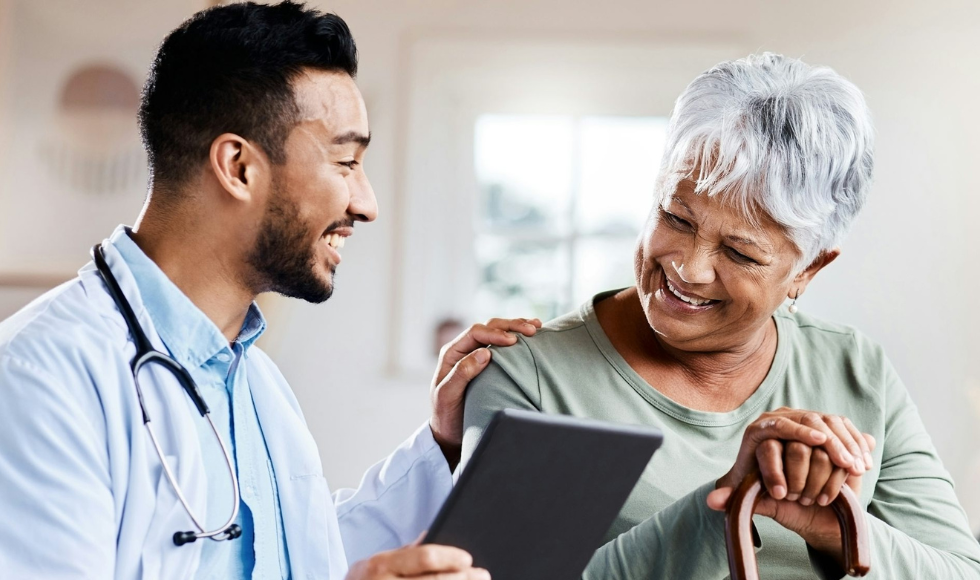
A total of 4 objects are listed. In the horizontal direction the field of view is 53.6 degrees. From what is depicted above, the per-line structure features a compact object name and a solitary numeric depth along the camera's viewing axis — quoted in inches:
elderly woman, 52.9
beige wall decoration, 129.6
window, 136.7
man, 39.8
